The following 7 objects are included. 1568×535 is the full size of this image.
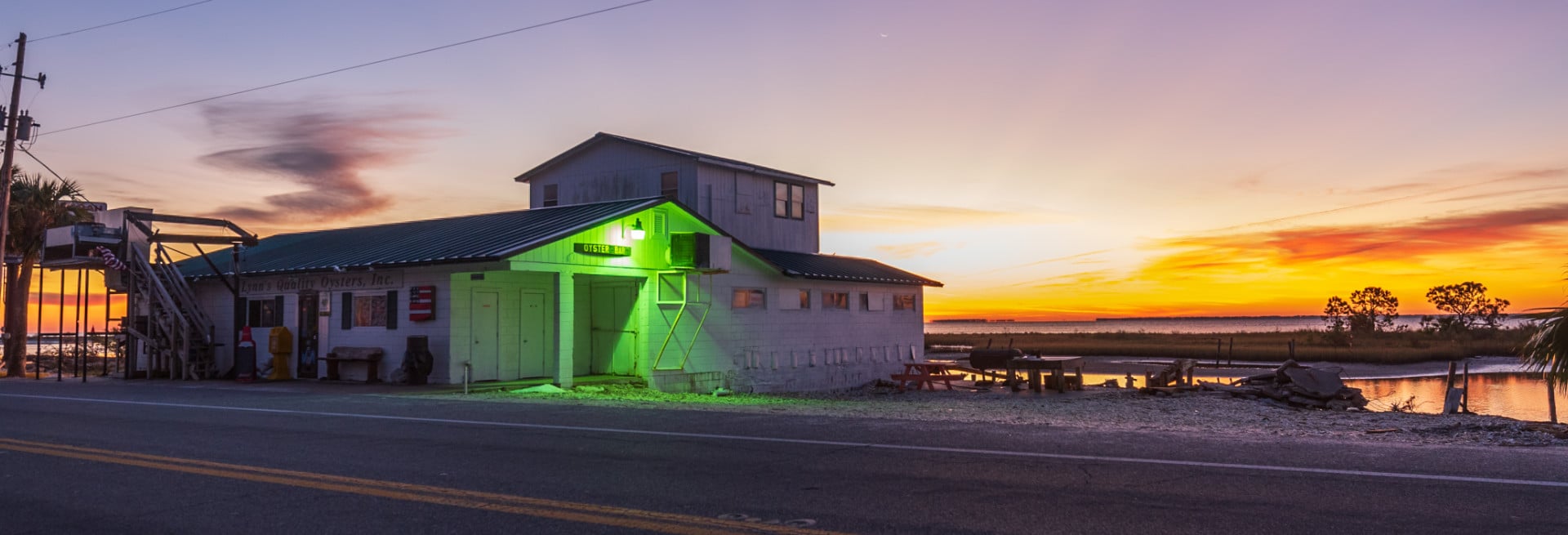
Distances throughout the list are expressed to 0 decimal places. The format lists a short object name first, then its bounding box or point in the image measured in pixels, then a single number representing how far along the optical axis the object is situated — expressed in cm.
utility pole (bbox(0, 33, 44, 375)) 3078
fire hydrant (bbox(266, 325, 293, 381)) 2533
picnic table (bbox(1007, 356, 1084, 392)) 3147
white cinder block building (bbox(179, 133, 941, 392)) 2294
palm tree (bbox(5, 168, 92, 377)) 3566
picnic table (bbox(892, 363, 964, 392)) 3212
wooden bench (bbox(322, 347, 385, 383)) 2347
